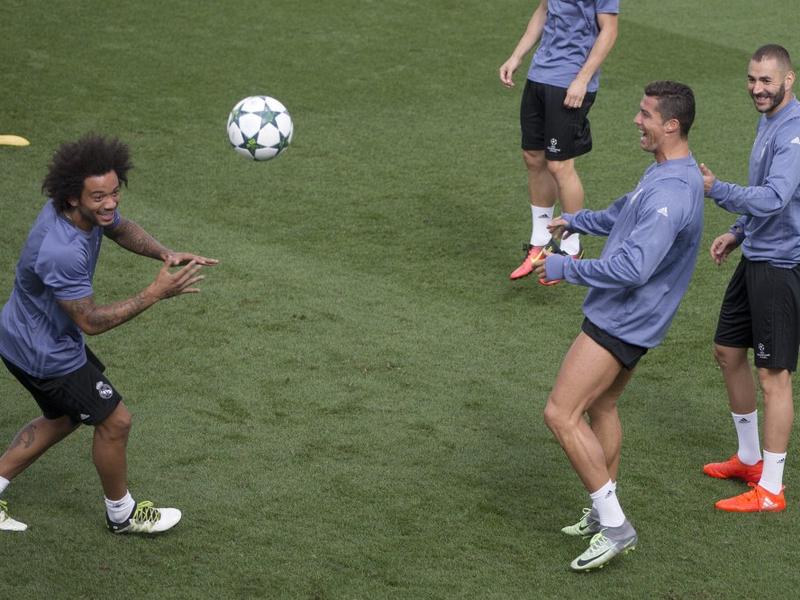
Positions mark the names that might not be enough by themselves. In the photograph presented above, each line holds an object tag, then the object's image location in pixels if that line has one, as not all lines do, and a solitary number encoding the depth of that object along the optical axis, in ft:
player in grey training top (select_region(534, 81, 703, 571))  35.19
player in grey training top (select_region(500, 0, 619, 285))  57.72
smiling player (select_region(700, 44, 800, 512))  39.06
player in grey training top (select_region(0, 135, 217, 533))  35.65
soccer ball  54.80
